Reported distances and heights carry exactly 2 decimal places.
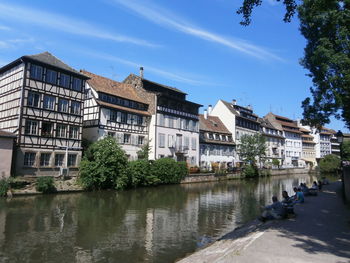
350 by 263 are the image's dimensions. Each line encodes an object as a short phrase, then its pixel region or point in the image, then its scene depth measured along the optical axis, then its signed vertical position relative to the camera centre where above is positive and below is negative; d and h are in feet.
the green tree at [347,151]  173.25 +11.97
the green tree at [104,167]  90.22 -0.47
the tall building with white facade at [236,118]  197.75 +35.35
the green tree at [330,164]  218.18 +5.11
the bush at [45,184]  79.16 -5.57
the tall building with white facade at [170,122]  131.85 +21.60
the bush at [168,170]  112.44 -1.30
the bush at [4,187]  72.69 -6.06
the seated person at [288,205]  42.49 -5.17
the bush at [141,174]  100.16 -2.77
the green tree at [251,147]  175.22 +13.07
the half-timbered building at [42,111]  88.33 +16.77
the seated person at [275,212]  40.68 -6.04
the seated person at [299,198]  56.96 -5.43
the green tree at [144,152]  119.39 +5.76
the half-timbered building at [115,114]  111.14 +20.66
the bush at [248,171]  165.48 -1.29
